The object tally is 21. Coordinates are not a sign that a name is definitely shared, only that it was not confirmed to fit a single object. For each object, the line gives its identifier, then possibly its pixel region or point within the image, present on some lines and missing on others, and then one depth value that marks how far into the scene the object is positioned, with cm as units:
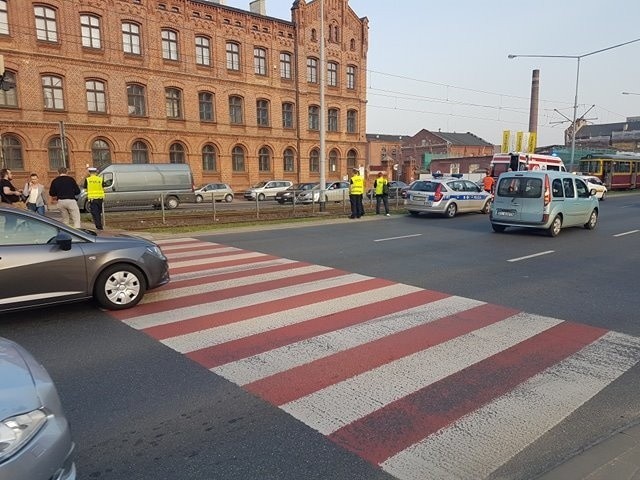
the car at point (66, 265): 516
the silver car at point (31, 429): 195
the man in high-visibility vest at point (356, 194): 1775
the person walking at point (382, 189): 1909
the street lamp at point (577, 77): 2871
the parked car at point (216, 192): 3031
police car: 1780
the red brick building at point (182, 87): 2808
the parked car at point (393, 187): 3132
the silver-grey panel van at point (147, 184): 2305
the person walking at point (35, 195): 1287
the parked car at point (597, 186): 2826
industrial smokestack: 5119
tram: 3781
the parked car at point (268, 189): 3319
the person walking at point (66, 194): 1179
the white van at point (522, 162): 2892
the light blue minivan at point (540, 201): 1247
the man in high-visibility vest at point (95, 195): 1369
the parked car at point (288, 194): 2742
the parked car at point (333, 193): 2586
